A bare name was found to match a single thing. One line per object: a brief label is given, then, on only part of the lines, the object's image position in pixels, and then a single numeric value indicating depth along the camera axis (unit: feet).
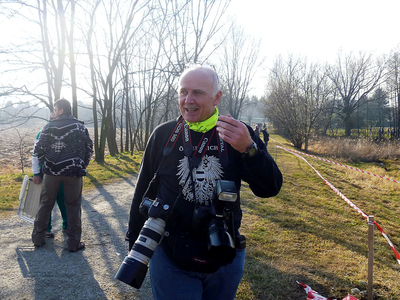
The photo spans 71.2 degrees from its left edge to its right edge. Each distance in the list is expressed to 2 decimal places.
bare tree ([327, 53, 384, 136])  126.21
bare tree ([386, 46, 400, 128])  112.02
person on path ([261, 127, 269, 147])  67.15
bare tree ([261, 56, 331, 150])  70.18
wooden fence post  10.28
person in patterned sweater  13.28
